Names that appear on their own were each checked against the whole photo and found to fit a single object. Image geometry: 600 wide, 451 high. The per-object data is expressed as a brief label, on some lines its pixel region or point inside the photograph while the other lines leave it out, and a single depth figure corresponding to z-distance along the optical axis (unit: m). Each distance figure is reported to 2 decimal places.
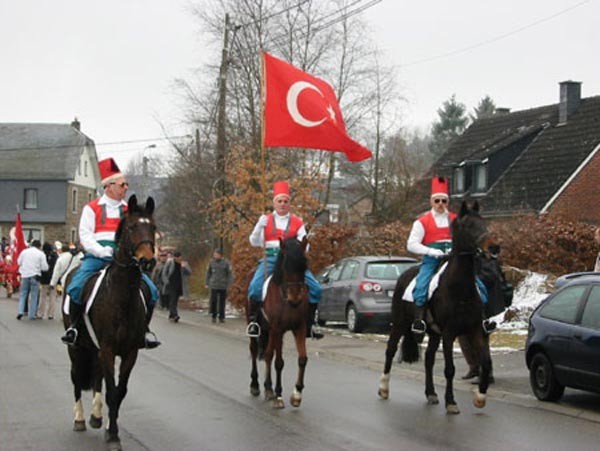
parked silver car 21.81
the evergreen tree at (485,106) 95.56
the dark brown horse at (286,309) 11.53
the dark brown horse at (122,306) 9.00
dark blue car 11.30
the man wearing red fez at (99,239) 10.02
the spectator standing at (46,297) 27.91
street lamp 64.14
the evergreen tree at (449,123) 92.62
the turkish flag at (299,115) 16.30
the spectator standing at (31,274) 27.31
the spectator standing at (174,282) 27.98
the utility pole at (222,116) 31.08
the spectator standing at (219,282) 27.17
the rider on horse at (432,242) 11.90
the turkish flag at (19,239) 33.60
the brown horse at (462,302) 10.95
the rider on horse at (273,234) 12.48
